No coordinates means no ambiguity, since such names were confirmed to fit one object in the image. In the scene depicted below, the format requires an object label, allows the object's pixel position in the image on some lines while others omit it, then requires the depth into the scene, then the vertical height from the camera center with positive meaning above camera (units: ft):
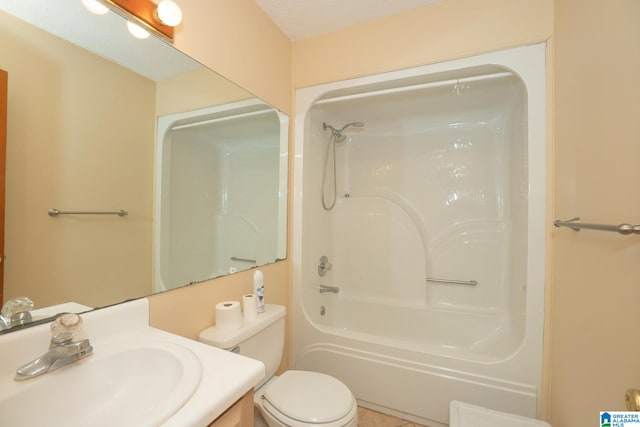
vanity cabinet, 1.91 -1.61
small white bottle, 4.20 -1.26
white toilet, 3.33 -2.65
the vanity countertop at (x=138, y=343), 1.73 -1.29
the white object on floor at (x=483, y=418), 3.66 -3.02
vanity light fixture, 2.83 +2.34
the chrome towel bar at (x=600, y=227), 2.15 -0.10
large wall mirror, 2.22 +0.62
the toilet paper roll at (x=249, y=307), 3.97 -1.49
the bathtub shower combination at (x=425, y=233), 4.16 -0.46
